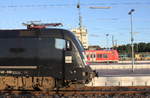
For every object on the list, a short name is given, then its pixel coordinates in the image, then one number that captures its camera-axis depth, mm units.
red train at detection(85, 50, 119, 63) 51041
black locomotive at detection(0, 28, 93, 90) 13102
